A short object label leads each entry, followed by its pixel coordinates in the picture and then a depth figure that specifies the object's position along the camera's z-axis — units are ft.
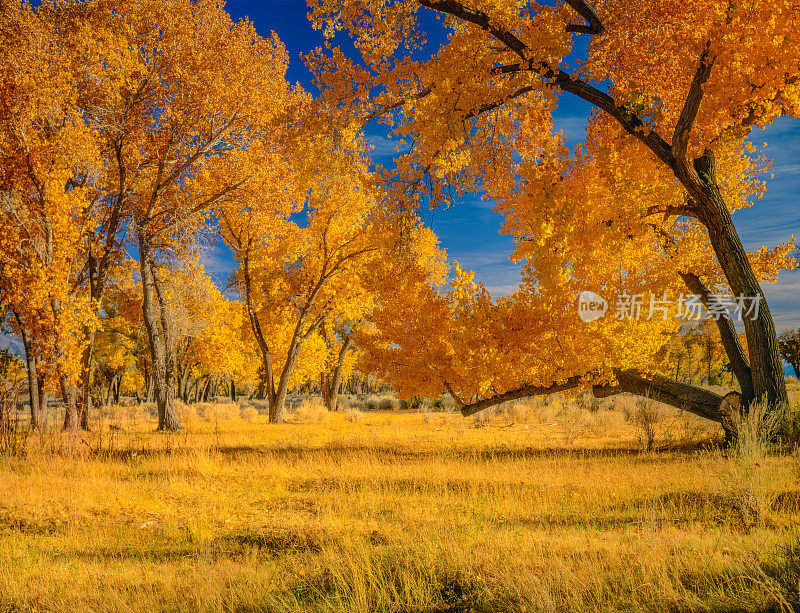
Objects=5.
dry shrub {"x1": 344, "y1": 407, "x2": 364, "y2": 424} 74.98
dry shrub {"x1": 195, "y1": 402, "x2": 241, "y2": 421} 80.07
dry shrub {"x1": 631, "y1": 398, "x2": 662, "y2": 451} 38.11
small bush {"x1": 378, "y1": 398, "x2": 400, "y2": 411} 119.44
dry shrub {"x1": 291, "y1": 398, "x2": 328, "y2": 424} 75.78
